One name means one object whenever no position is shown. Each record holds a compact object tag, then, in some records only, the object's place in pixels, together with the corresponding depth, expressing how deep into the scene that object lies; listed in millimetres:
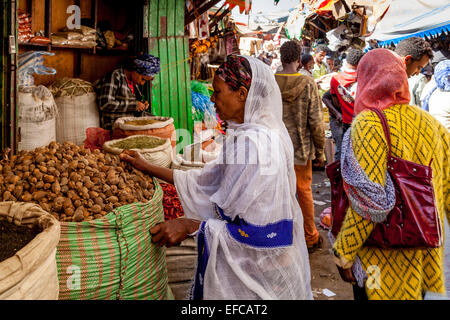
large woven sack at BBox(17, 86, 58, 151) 3277
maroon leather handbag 1612
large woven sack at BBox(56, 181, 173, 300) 1655
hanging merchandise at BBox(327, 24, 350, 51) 9078
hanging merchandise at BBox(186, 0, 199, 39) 5523
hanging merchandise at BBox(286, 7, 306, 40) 10312
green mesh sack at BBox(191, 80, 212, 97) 5955
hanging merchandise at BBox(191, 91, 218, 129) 5734
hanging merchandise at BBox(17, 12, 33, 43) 3643
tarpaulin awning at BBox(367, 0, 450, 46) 5203
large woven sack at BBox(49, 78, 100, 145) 3918
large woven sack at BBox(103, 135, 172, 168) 2773
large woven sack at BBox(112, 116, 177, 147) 3547
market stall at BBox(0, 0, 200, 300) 1688
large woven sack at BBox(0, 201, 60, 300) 1069
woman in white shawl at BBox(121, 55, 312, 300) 1682
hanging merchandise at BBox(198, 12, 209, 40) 6213
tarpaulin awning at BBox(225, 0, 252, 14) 5203
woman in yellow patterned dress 1661
